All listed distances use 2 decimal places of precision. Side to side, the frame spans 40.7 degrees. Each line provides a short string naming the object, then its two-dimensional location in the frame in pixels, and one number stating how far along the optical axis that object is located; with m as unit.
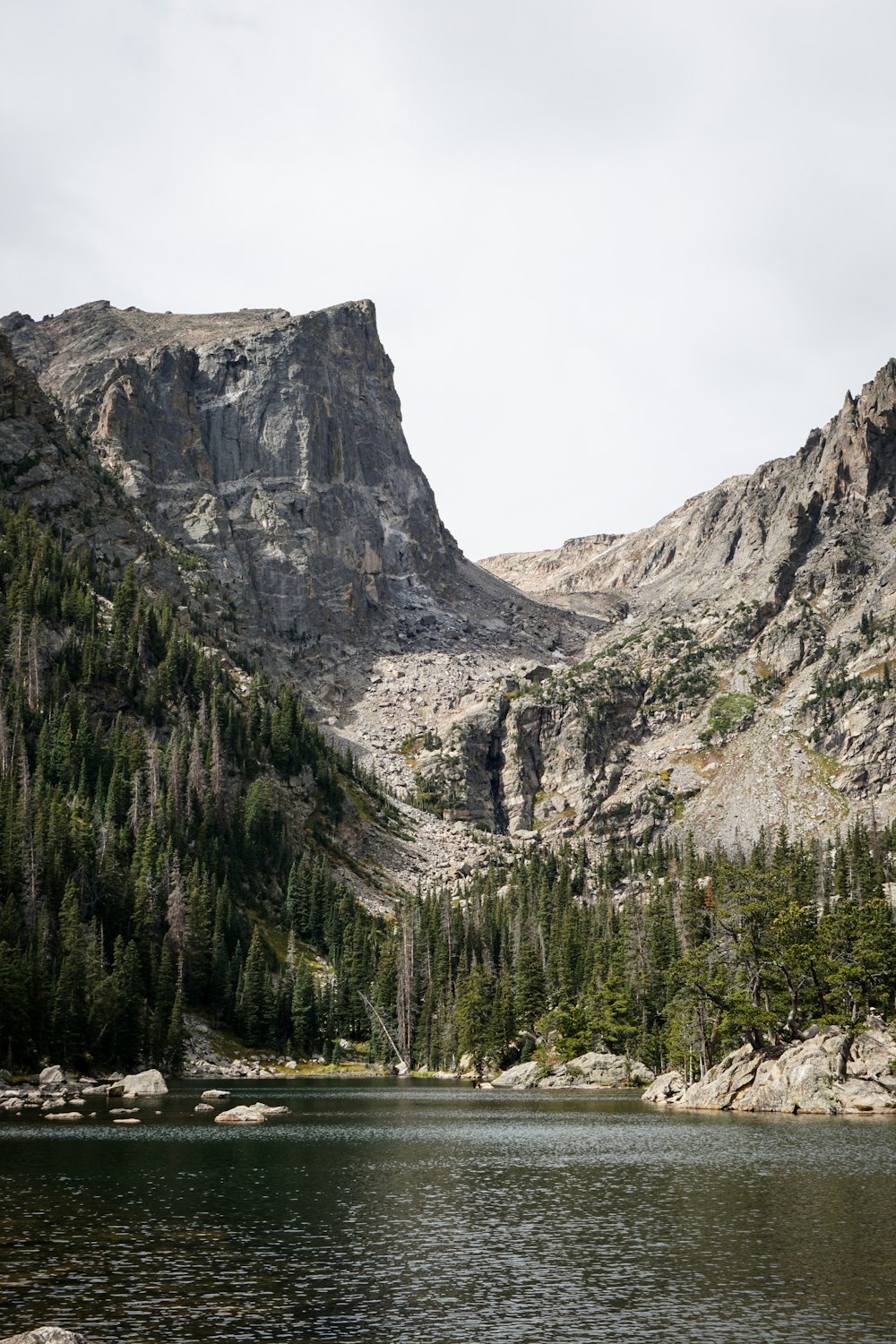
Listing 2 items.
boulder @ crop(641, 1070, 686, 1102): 113.19
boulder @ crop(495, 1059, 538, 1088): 146.25
